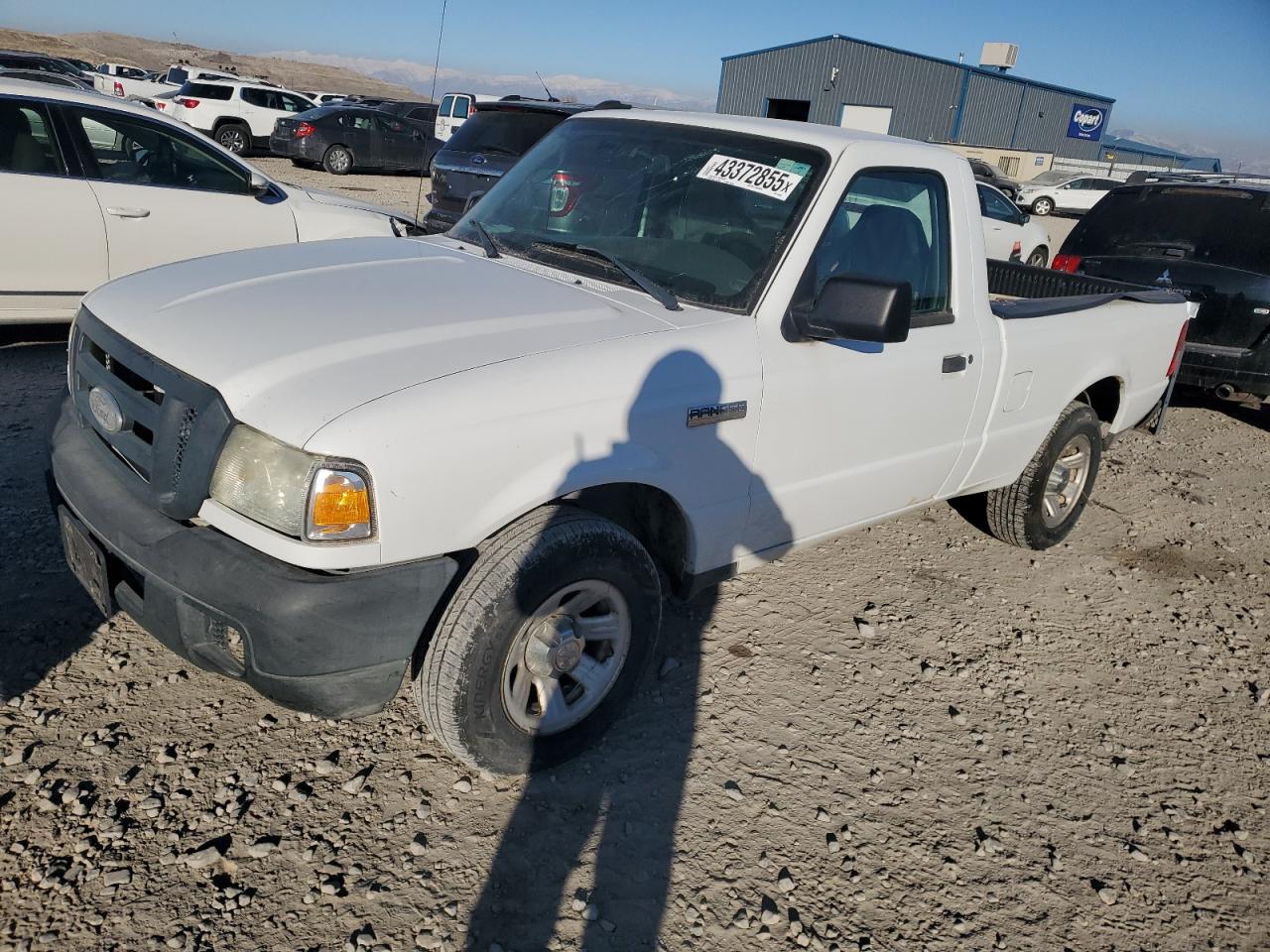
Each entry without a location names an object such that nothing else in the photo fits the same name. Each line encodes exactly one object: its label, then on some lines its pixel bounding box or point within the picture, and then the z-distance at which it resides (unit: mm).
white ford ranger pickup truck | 2381
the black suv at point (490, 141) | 10484
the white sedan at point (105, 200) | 5887
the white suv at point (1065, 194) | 29906
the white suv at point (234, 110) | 20875
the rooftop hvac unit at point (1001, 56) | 45625
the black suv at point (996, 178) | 24703
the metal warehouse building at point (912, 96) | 41406
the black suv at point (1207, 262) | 7027
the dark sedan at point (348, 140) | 20064
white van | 21016
